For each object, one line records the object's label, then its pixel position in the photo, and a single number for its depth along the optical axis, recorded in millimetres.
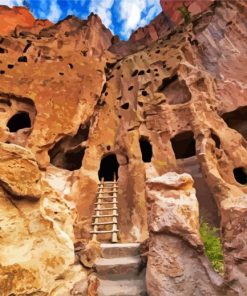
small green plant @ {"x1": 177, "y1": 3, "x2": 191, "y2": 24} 16922
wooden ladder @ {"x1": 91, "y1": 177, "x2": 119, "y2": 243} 6455
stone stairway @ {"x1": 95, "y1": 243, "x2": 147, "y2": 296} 3590
